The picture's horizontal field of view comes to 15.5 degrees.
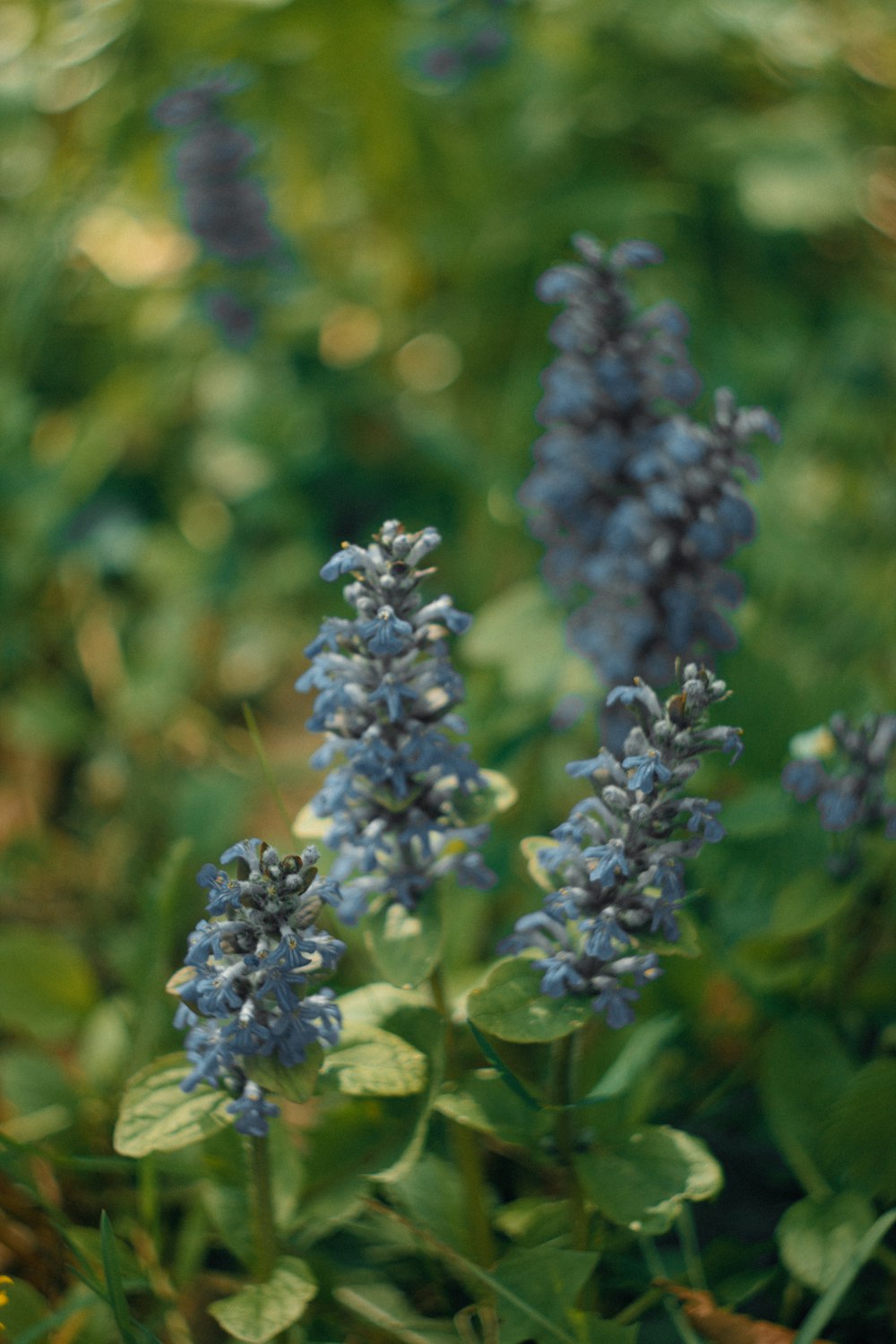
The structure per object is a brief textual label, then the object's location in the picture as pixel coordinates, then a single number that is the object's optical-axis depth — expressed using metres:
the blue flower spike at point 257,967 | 0.61
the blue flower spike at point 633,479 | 0.69
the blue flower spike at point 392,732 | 0.63
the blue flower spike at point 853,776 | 0.68
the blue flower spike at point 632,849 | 0.61
